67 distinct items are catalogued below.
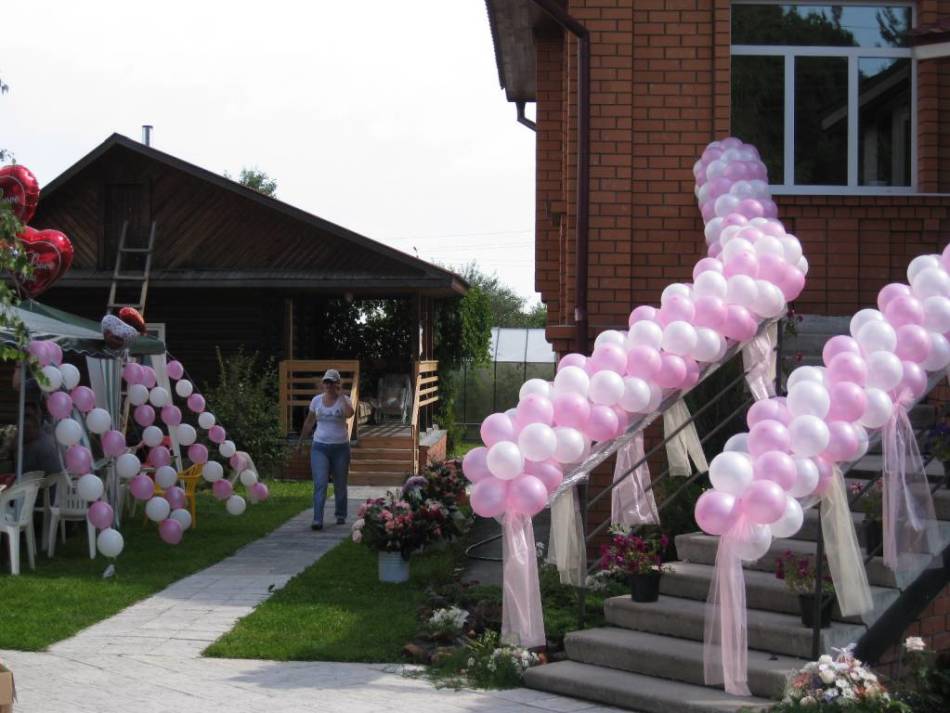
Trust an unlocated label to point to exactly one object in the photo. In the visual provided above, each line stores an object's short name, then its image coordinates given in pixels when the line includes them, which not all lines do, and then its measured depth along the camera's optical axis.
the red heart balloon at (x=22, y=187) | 11.50
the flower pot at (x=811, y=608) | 6.71
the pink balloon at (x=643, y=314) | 7.64
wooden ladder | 21.08
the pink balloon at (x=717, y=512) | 5.91
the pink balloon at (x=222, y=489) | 13.64
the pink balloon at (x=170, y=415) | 13.25
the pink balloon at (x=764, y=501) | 5.81
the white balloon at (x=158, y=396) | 12.62
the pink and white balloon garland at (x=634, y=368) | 6.65
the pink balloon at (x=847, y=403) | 6.29
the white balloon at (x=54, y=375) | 10.45
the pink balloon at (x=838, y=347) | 6.56
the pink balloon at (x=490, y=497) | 6.63
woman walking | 13.44
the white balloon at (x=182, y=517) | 12.12
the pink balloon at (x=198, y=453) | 13.44
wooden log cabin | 21.48
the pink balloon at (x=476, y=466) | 6.75
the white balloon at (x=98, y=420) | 11.10
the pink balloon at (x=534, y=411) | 6.82
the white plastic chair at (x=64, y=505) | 11.73
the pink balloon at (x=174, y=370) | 13.52
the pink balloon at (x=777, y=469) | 5.91
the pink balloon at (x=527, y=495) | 6.57
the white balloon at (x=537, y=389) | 7.05
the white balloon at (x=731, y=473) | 5.92
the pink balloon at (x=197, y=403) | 13.62
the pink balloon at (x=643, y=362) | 7.20
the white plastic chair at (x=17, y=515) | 10.83
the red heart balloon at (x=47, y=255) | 11.74
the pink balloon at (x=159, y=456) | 12.52
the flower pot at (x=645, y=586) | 7.67
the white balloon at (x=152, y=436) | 12.35
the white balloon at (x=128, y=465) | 11.27
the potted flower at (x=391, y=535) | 10.23
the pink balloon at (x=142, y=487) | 11.75
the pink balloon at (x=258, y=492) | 14.01
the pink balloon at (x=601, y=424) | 6.93
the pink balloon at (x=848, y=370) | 6.40
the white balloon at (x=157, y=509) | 11.78
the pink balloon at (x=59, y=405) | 10.83
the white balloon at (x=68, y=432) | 10.74
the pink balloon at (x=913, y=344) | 6.63
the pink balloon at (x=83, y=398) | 11.09
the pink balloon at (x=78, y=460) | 10.85
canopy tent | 11.80
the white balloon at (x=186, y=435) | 13.34
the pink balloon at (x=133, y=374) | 12.56
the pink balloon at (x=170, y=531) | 12.02
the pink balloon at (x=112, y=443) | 11.48
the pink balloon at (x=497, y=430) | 6.79
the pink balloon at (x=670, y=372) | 7.30
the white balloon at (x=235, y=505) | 13.57
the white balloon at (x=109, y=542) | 10.76
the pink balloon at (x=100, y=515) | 10.87
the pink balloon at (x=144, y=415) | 12.63
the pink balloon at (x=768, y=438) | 6.07
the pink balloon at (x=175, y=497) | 12.40
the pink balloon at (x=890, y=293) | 6.89
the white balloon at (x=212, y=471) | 13.22
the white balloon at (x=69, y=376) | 10.91
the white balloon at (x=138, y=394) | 12.45
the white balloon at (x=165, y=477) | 12.10
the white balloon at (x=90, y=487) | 10.80
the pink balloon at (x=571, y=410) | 6.88
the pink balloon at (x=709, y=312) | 7.56
